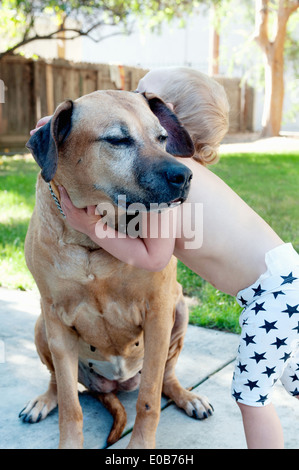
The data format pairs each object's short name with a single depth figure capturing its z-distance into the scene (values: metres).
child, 2.20
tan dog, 2.21
